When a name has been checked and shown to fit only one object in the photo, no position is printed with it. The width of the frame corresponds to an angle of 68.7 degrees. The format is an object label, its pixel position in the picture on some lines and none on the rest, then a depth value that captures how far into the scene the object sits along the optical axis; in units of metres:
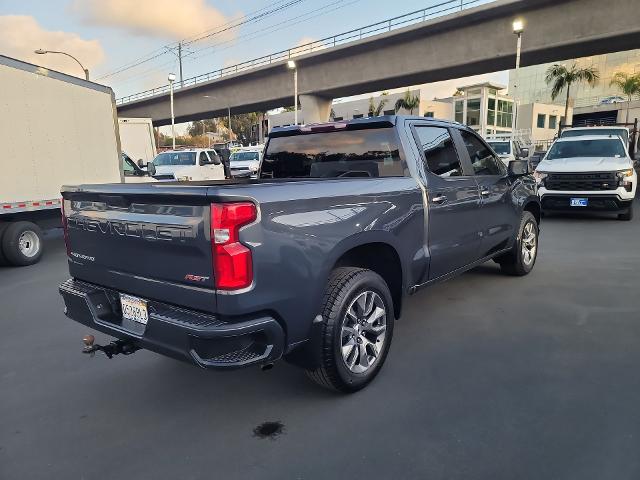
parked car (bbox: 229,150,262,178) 23.08
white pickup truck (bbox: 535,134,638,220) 9.55
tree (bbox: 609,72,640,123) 42.59
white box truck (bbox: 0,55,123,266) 7.04
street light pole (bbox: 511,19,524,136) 19.97
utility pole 57.27
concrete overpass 19.59
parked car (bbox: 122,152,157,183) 10.87
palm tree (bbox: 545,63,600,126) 37.47
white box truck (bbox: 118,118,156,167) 17.61
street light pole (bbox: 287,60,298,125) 30.10
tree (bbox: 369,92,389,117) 48.31
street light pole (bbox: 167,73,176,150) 32.62
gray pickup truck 2.44
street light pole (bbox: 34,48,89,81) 23.97
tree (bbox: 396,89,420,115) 46.19
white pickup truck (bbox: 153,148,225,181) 15.75
